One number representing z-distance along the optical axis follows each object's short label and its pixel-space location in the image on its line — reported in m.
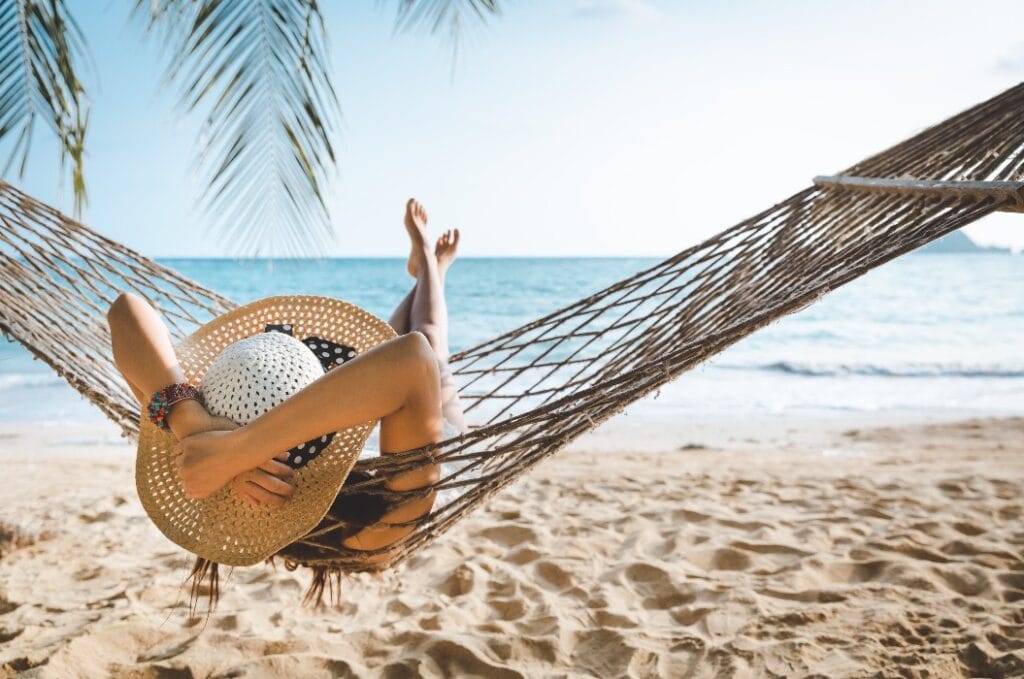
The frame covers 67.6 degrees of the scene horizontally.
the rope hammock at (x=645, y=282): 1.13
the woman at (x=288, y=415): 0.95
